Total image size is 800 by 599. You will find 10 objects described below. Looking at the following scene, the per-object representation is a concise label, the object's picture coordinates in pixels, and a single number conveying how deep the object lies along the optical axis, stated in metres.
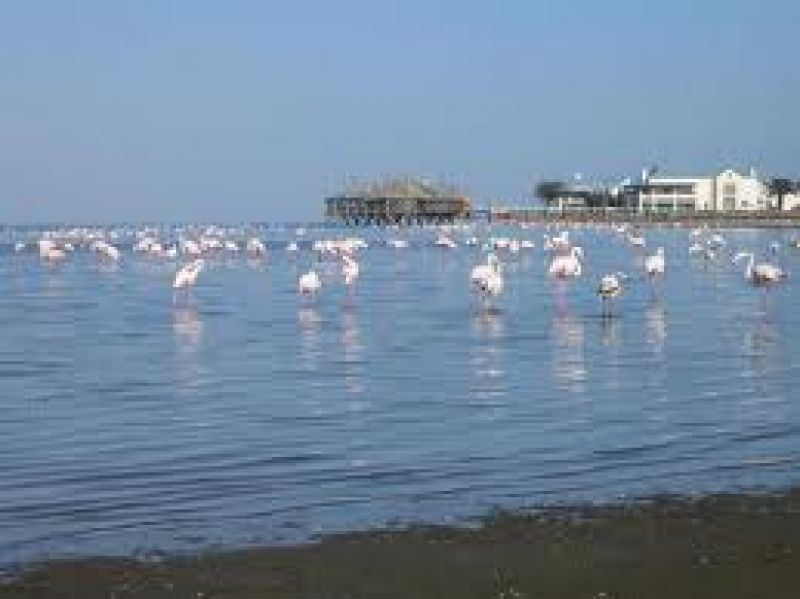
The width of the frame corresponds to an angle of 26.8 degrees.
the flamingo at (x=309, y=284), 45.19
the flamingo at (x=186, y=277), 47.12
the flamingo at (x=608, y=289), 38.00
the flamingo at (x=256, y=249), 92.06
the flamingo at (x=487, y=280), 41.38
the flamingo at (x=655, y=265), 52.31
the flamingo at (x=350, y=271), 49.56
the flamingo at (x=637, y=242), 93.31
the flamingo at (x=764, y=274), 46.71
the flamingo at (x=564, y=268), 50.25
